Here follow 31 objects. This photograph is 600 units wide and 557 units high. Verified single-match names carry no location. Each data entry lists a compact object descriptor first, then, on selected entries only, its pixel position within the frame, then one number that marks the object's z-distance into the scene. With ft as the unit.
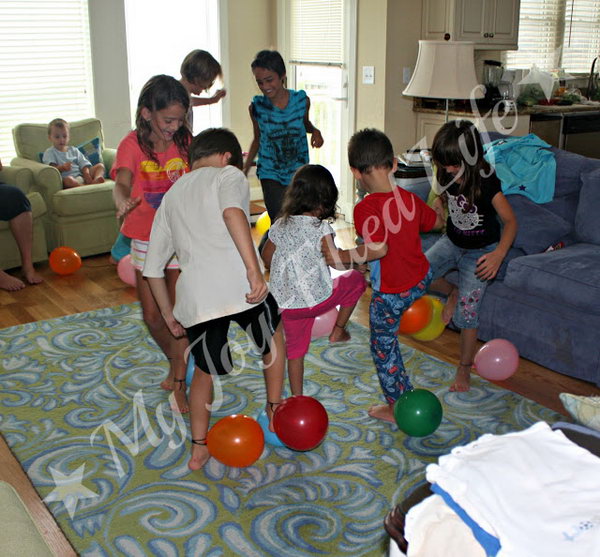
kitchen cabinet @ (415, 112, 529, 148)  19.24
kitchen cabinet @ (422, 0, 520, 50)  18.78
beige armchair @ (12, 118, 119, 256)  17.34
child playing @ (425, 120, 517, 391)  9.66
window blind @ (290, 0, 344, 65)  20.71
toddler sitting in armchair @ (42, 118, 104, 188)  18.02
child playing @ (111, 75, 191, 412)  9.12
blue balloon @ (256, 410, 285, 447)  9.20
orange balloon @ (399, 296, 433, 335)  11.80
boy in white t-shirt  7.86
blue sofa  11.03
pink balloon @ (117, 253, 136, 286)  14.57
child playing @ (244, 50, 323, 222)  13.56
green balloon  9.13
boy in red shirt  8.89
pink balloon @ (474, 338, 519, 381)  10.65
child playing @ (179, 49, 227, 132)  12.08
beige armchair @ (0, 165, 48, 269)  16.58
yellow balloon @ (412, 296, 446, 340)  12.10
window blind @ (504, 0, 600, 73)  23.13
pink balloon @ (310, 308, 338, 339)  12.36
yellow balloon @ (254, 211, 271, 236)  15.49
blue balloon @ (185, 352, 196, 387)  10.45
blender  20.04
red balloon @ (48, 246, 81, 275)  16.29
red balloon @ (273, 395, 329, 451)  8.41
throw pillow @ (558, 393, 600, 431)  6.30
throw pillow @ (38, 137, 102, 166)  18.83
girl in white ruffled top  9.02
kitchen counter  18.85
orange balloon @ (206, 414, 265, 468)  8.50
